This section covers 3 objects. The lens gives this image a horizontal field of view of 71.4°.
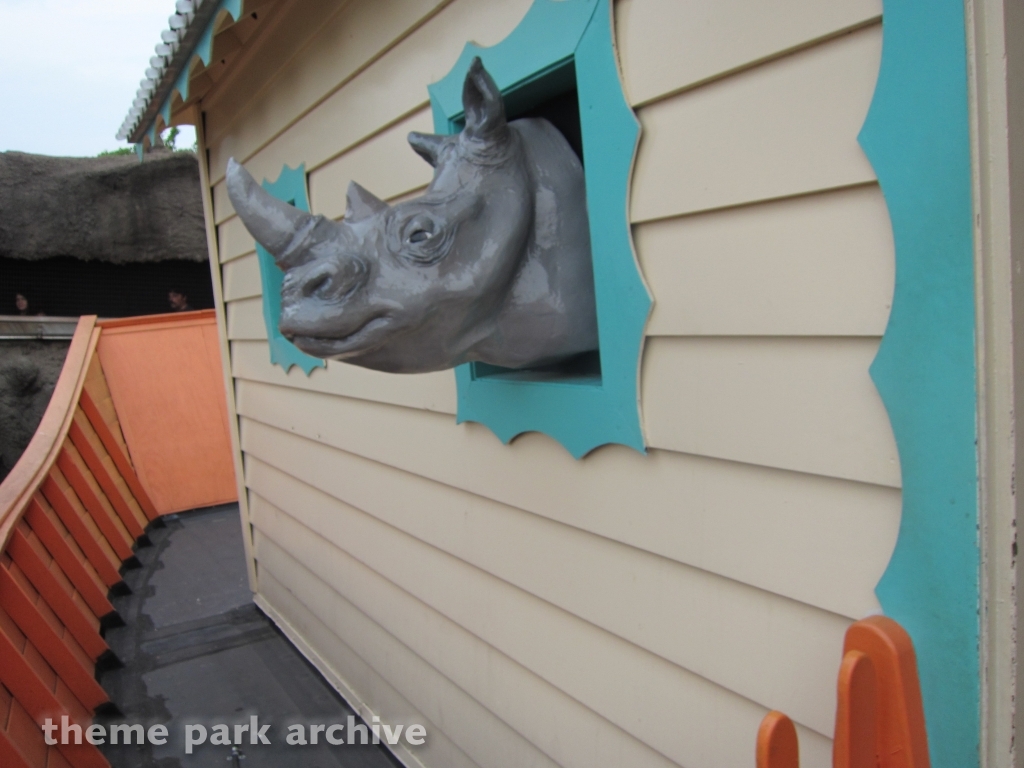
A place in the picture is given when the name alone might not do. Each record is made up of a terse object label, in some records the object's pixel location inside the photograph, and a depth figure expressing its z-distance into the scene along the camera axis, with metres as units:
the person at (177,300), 13.66
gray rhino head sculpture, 1.31
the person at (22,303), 11.80
